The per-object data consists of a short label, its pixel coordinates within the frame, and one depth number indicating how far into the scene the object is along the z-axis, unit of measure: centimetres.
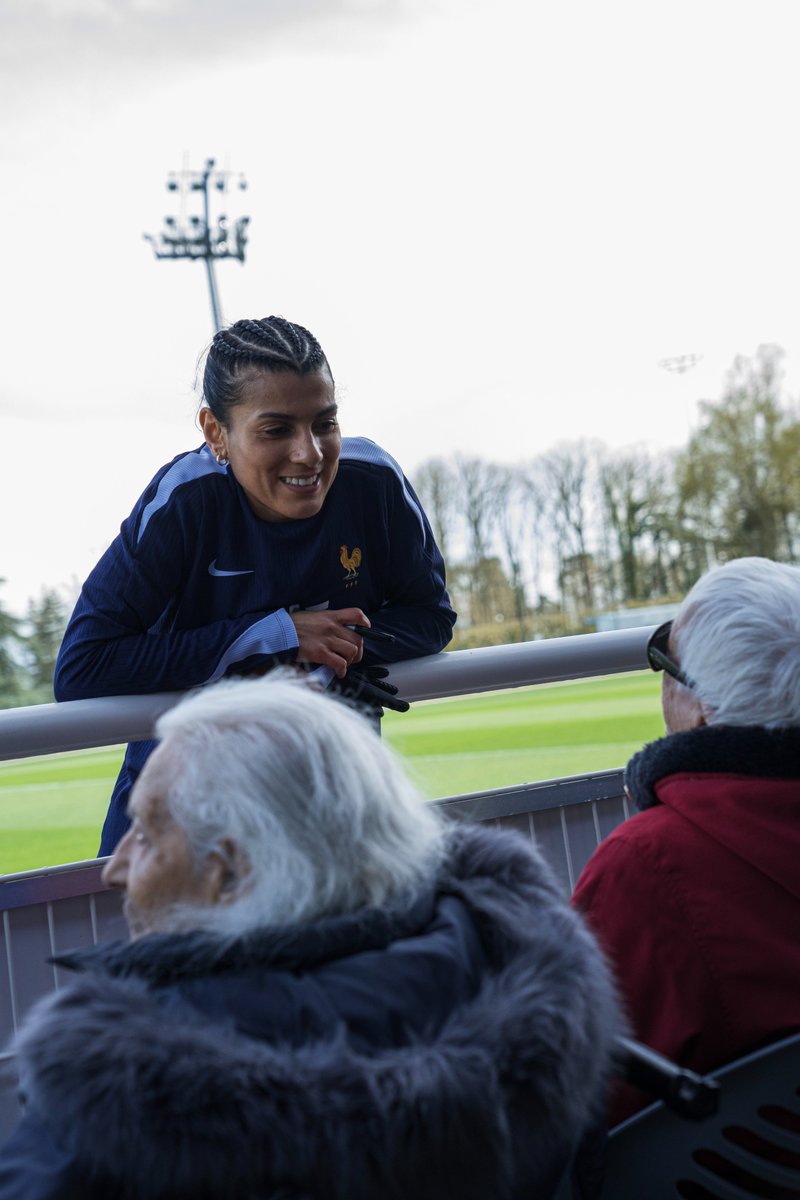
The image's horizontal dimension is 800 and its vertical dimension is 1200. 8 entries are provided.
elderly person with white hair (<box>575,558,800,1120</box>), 124
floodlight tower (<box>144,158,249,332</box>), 2648
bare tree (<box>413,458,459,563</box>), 2614
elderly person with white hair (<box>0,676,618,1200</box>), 81
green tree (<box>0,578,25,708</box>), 2373
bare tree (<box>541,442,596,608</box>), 2764
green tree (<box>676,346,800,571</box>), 3083
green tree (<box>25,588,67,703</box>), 2343
